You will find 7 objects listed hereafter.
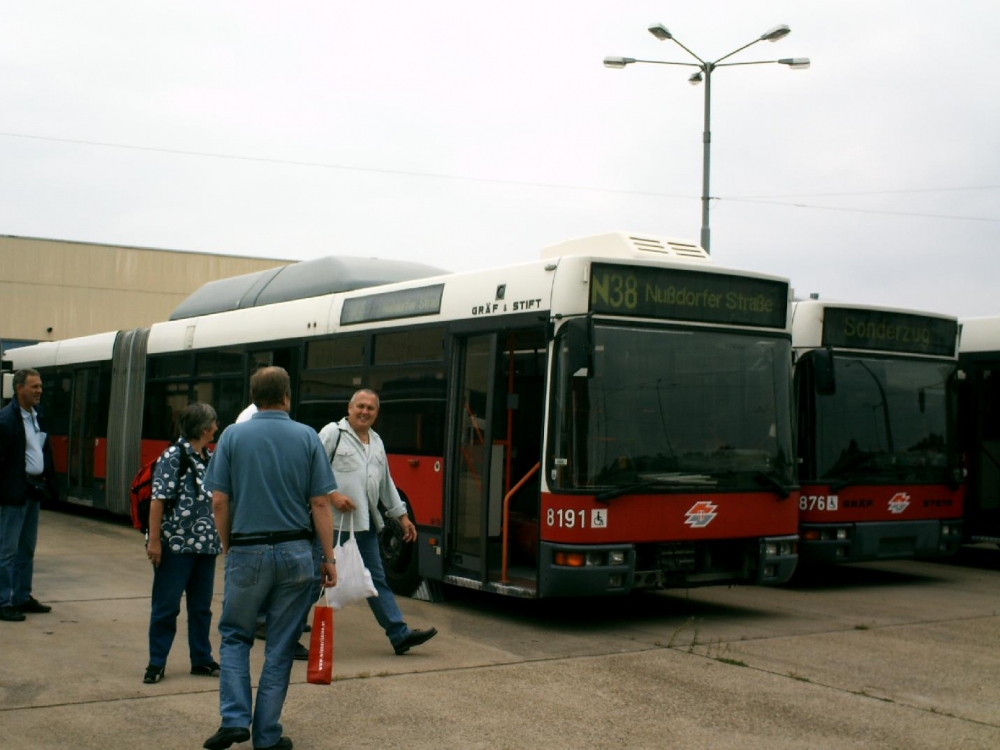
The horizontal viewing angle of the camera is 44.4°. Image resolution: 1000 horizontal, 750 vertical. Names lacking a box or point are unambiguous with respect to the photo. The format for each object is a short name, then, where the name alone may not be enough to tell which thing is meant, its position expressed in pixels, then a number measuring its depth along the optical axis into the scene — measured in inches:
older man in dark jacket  354.0
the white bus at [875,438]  473.1
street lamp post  758.5
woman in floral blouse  282.2
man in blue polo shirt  221.0
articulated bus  358.3
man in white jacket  309.9
